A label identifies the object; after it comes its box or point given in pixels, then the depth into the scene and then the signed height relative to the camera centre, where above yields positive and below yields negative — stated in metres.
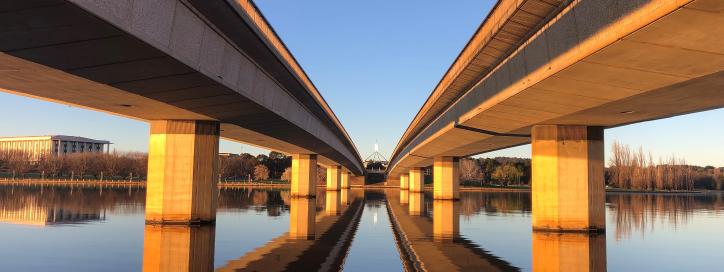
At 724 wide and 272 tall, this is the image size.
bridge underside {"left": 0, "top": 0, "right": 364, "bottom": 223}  10.08 +2.75
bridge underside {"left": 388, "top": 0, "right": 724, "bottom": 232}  10.44 +2.77
